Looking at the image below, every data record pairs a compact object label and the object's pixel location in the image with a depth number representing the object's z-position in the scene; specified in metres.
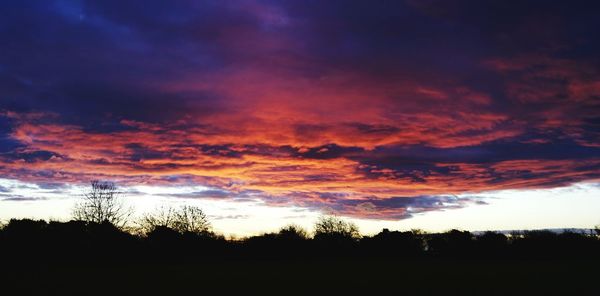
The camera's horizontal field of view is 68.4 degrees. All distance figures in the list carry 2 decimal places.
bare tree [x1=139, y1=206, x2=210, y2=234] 90.19
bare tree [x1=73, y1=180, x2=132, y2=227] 72.94
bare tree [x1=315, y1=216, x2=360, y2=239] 101.75
